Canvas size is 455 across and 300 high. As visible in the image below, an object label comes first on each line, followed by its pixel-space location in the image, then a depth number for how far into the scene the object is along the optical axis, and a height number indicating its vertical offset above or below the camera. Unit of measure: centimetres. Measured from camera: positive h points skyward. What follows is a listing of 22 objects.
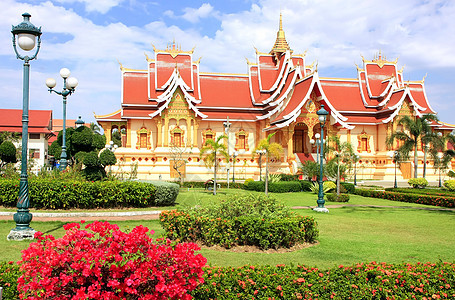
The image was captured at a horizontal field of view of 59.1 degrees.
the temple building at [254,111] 3244 +400
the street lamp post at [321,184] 1441 -103
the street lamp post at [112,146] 2669 +74
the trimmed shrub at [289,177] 2744 -138
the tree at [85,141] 1577 +62
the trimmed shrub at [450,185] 2275 -155
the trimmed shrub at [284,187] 2389 -176
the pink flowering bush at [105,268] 397 -114
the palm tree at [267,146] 2416 +68
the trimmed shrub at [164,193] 1372 -123
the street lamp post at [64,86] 1448 +260
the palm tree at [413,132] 2807 +180
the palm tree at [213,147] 2195 +56
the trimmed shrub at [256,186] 2411 -174
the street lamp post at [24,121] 848 +77
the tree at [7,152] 1609 +19
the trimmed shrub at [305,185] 2495 -172
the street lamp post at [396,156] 2857 +11
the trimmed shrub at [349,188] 2427 -185
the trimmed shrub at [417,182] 2611 -159
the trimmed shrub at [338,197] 1873 -185
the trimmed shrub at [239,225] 818 -142
